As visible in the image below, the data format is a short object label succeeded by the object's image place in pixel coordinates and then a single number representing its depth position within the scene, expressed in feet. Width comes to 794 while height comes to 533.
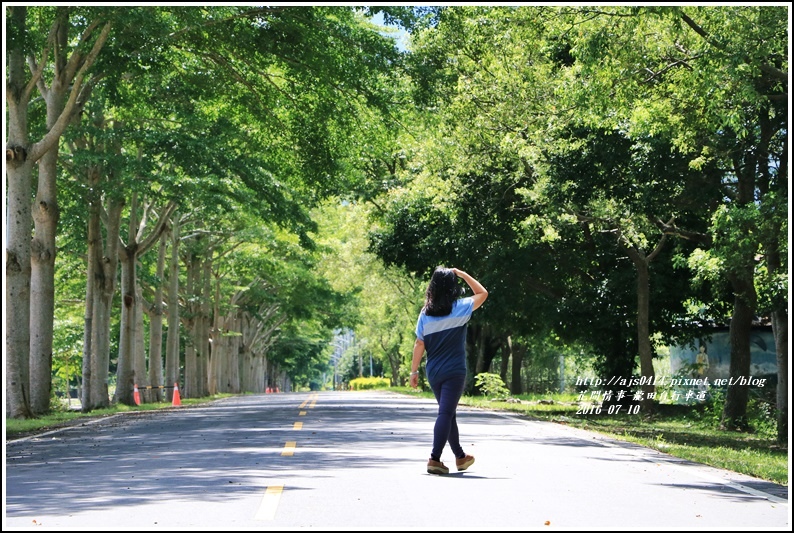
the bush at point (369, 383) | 343.26
